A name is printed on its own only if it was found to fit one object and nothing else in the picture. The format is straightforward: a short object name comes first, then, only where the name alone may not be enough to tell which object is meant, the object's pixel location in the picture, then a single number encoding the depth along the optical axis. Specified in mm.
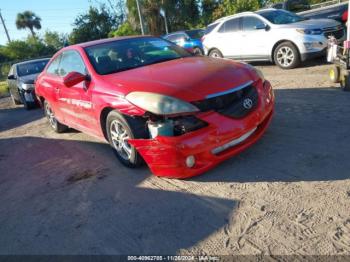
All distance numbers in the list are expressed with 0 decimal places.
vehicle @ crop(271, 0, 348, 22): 11915
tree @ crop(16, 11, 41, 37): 75625
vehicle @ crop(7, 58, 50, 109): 11250
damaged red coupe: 3789
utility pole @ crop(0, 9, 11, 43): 48625
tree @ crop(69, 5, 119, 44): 44656
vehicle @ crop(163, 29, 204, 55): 15633
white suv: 9281
